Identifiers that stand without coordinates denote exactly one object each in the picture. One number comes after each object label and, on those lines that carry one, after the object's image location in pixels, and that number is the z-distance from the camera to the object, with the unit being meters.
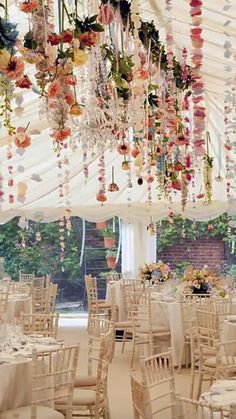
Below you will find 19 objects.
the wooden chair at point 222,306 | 8.53
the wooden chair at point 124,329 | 10.48
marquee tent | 11.77
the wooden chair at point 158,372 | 4.39
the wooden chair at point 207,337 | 7.09
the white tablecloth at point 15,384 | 5.31
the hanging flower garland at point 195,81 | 4.90
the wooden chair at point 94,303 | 11.73
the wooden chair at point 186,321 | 9.17
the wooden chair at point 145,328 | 9.28
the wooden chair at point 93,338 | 6.19
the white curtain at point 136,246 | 14.23
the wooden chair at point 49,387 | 5.07
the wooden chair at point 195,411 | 3.35
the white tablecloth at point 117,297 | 11.97
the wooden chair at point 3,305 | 9.88
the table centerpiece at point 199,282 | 9.87
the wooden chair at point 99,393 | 5.59
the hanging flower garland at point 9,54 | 4.01
